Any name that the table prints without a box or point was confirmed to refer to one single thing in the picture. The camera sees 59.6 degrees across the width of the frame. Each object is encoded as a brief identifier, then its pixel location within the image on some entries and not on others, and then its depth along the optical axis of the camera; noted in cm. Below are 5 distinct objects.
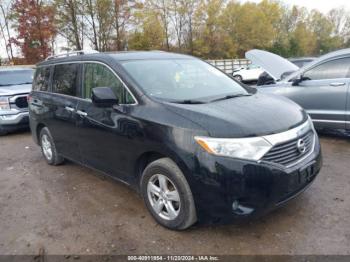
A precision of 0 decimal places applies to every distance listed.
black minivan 250
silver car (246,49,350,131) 513
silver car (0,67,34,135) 732
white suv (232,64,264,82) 2025
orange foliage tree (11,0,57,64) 2031
